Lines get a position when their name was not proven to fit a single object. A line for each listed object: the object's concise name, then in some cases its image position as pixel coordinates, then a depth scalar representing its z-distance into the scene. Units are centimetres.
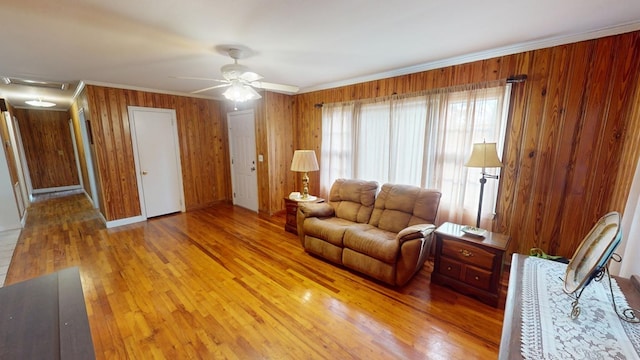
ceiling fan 230
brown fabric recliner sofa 233
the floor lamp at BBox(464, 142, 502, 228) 219
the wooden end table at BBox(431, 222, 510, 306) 211
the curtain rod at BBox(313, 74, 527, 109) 233
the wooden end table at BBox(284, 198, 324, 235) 371
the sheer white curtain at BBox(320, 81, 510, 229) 256
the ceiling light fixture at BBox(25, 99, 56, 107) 489
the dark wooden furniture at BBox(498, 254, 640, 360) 90
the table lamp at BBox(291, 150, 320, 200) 350
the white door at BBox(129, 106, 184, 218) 423
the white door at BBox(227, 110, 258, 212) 475
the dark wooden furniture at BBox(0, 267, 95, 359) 75
